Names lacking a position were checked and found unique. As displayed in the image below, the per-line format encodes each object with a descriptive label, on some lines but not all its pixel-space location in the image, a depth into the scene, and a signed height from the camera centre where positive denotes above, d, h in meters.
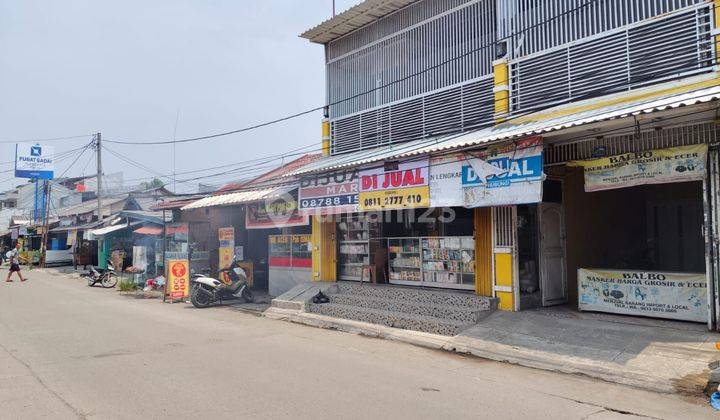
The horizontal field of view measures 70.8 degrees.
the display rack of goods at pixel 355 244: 13.76 -0.17
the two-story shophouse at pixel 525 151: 8.22 +1.63
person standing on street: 23.38 -1.07
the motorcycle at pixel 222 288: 14.50 -1.44
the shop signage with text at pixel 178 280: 15.95 -1.28
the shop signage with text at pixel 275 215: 15.12 +0.75
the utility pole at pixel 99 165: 30.13 +4.59
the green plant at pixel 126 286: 19.45 -1.76
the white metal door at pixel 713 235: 7.78 -0.01
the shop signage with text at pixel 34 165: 38.47 +5.86
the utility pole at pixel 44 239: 35.50 +0.12
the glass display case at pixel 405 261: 12.60 -0.59
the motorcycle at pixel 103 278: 21.61 -1.62
